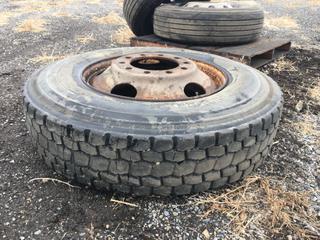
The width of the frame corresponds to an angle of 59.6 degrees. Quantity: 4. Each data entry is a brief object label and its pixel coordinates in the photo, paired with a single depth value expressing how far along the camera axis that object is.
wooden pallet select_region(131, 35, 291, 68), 2.95
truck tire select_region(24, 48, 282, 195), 1.40
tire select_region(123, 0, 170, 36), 3.31
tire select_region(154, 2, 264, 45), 2.95
